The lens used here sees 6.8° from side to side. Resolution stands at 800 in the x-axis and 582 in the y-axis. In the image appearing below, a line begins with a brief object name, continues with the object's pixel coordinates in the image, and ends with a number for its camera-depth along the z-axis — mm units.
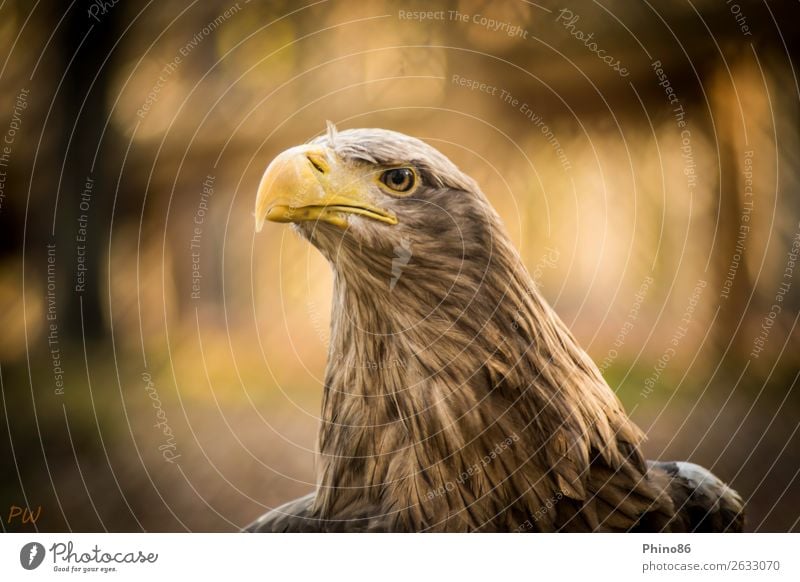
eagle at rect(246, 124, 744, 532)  4016
